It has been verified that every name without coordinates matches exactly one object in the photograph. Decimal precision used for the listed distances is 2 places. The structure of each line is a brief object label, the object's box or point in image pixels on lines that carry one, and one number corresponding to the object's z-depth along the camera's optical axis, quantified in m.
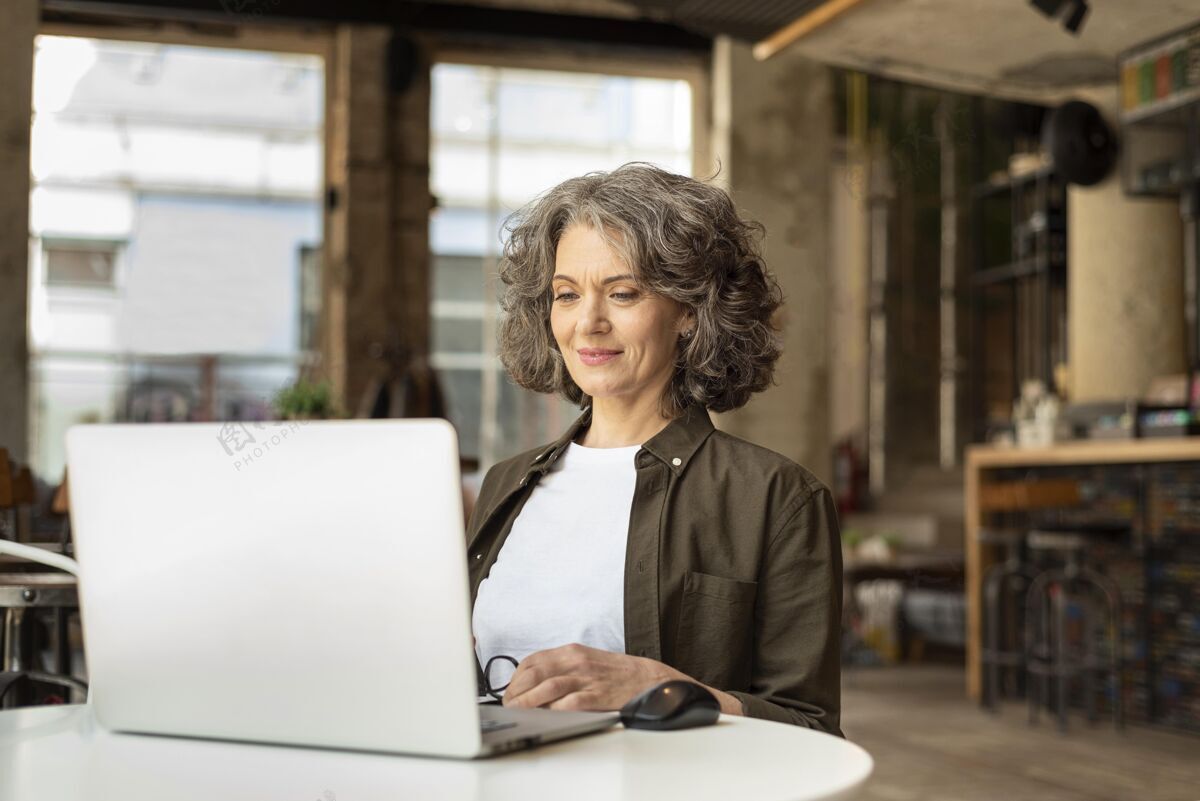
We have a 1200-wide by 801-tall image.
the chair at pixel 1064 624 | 5.47
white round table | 0.88
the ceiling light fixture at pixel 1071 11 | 5.19
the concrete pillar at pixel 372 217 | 7.60
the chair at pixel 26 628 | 1.93
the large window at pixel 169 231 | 8.20
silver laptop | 0.90
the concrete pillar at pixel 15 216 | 6.47
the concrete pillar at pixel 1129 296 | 6.78
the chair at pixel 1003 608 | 5.98
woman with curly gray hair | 1.44
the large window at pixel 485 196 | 8.71
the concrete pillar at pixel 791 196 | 7.52
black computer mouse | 1.09
